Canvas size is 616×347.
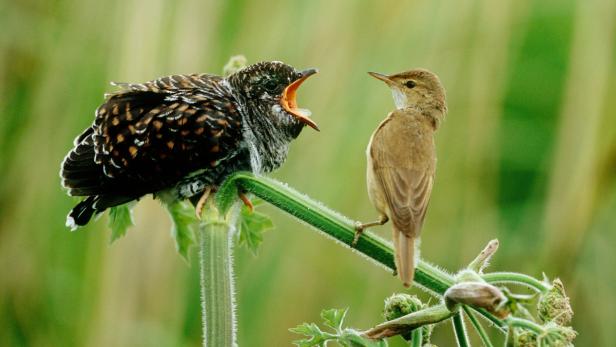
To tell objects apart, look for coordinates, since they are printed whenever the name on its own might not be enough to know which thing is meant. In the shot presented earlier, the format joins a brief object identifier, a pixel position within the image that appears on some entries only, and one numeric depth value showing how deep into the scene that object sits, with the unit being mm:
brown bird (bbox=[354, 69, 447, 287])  4965
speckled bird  5668
